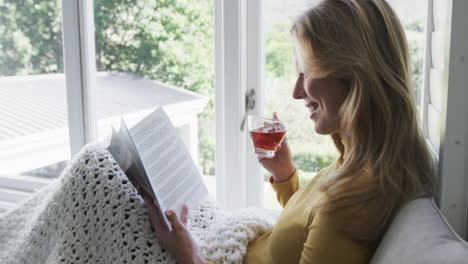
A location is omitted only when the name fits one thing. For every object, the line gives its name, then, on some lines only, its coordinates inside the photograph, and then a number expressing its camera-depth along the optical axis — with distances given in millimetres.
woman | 999
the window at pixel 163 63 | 1979
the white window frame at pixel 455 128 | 972
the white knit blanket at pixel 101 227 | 1243
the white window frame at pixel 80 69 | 2139
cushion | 762
